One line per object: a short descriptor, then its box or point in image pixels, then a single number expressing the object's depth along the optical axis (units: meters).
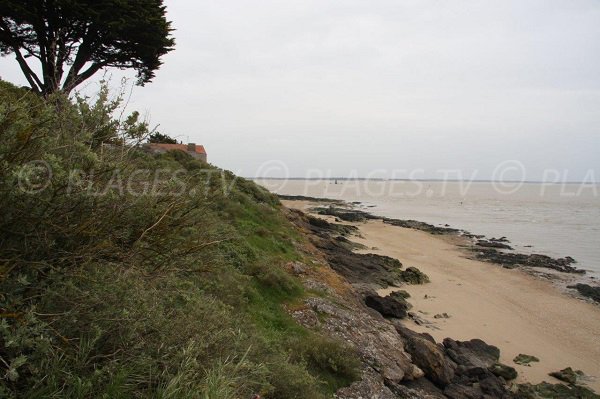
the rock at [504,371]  9.39
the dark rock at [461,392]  7.52
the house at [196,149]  32.53
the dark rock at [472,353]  9.46
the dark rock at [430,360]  7.83
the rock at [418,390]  6.36
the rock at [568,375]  9.55
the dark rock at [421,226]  36.78
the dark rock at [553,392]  8.66
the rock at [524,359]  10.36
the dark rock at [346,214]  43.37
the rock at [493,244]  29.87
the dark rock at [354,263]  16.03
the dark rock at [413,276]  17.36
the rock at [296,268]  10.28
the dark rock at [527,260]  23.48
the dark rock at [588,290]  17.80
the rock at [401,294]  14.35
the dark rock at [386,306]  11.66
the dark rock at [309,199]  73.50
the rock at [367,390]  5.64
